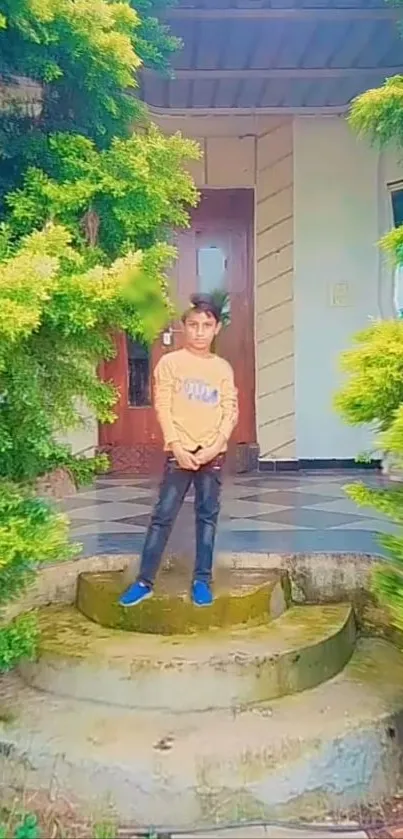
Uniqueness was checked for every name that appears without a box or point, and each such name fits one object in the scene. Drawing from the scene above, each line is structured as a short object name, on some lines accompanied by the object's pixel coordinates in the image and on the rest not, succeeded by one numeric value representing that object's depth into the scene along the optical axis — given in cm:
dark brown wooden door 635
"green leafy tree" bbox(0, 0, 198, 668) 202
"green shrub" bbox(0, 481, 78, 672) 201
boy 263
